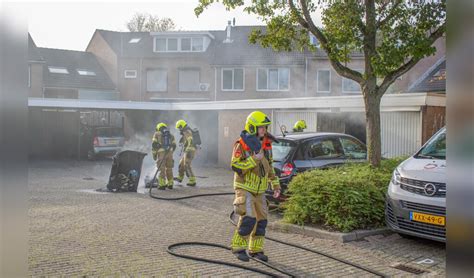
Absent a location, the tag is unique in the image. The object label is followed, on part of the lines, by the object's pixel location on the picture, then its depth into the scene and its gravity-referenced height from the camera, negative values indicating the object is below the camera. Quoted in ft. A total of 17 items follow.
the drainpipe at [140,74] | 120.57 +12.51
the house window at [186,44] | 121.19 +20.02
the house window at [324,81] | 104.99 +9.77
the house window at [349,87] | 102.78 +8.38
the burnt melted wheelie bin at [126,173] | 40.96 -4.02
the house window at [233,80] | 108.78 +10.22
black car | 30.66 -1.71
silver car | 74.79 -2.51
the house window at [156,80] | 120.57 +11.08
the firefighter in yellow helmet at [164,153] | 42.94 -2.39
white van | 20.52 -2.95
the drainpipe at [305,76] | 105.81 +10.96
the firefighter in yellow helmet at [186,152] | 45.21 -2.41
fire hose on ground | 18.61 -5.39
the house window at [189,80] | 119.34 +11.01
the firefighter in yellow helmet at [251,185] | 20.54 -2.50
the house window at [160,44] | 122.83 +20.18
